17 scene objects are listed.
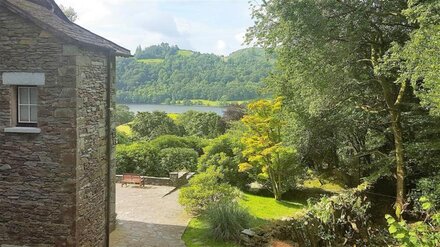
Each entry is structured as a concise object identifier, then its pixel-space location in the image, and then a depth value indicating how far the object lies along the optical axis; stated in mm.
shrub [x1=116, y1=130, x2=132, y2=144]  30322
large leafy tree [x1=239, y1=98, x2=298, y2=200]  18141
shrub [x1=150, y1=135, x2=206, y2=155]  24762
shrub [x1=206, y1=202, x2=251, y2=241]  12195
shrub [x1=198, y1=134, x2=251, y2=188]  20938
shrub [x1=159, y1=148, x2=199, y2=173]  22797
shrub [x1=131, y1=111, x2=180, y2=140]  36562
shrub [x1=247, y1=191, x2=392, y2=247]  11578
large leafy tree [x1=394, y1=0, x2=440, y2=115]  9531
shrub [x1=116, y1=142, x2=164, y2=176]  22344
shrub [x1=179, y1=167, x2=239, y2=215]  14398
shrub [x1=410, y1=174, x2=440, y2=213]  13727
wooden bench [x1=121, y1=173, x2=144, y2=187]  19469
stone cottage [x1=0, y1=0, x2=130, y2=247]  8680
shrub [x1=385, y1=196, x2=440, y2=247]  5023
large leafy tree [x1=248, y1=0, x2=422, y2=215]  13516
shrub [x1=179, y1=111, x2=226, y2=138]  39688
